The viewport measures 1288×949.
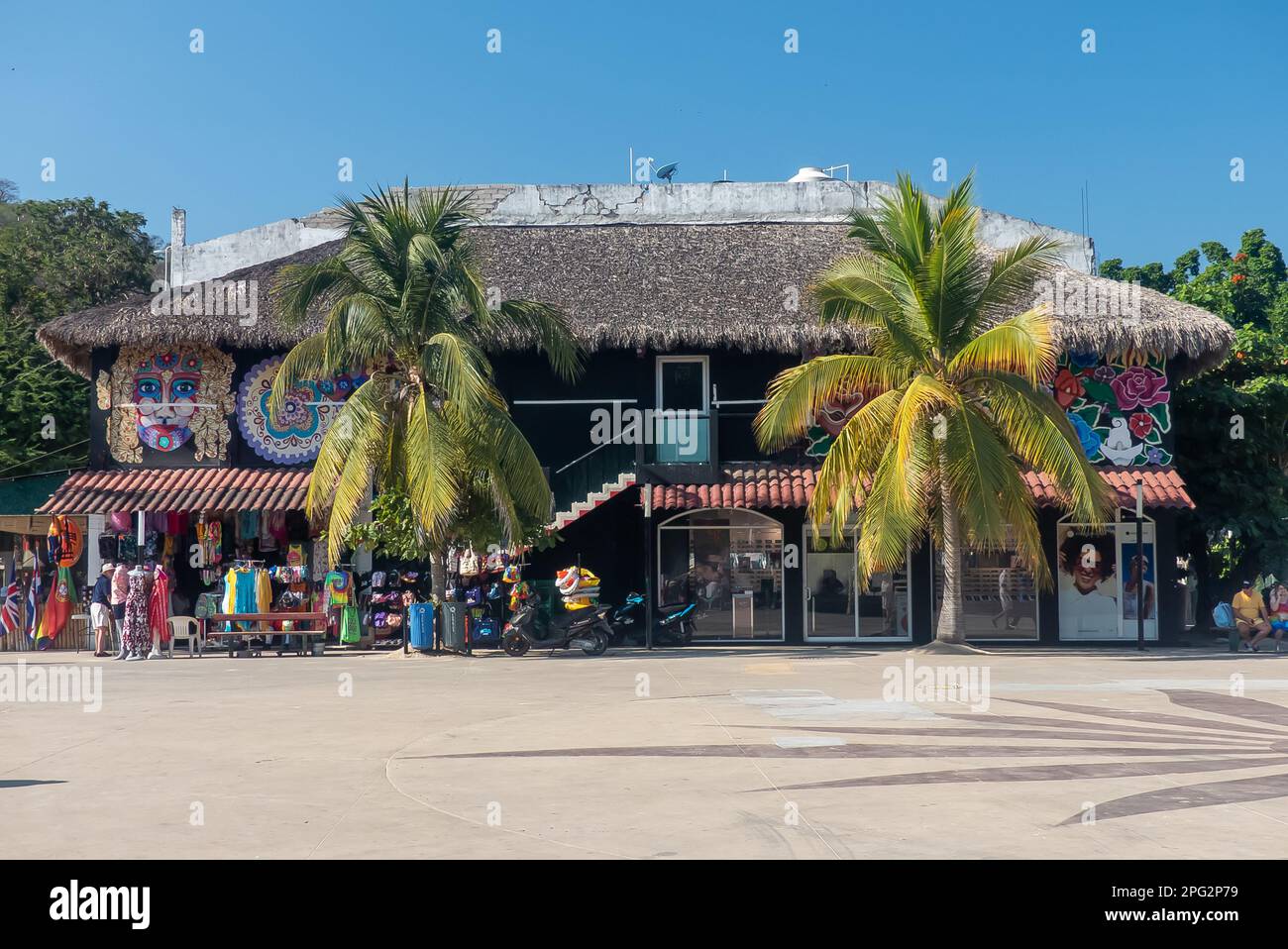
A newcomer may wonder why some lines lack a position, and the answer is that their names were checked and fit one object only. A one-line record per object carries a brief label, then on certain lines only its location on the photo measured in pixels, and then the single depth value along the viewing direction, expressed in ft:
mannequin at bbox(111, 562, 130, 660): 70.44
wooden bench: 72.38
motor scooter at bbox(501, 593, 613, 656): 71.10
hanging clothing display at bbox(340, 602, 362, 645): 77.10
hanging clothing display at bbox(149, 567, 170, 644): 71.67
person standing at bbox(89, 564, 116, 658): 71.51
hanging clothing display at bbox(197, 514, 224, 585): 81.05
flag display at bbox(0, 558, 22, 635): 78.54
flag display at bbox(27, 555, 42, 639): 77.77
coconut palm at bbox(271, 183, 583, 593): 66.39
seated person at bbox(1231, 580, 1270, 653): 76.07
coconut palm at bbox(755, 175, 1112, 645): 66.18
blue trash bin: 71.56
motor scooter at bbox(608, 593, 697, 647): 77.97
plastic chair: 74.02
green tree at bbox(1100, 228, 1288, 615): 84.33
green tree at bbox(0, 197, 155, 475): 105.91
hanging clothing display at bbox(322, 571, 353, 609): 77.00
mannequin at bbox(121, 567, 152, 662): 69.97
